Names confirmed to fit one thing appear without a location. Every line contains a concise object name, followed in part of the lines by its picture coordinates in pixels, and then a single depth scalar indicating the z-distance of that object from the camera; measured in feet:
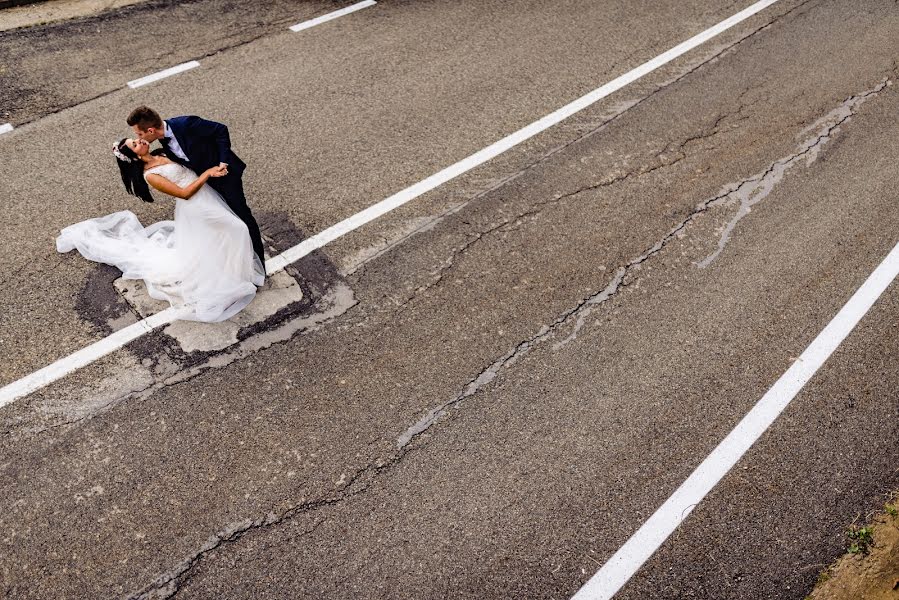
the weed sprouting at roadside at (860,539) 14.92
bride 17.07
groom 16.71
